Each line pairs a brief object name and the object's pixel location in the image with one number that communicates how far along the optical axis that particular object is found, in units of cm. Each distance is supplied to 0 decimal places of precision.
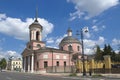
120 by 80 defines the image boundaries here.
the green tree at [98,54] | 3335
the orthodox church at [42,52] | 2937
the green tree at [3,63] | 6124
